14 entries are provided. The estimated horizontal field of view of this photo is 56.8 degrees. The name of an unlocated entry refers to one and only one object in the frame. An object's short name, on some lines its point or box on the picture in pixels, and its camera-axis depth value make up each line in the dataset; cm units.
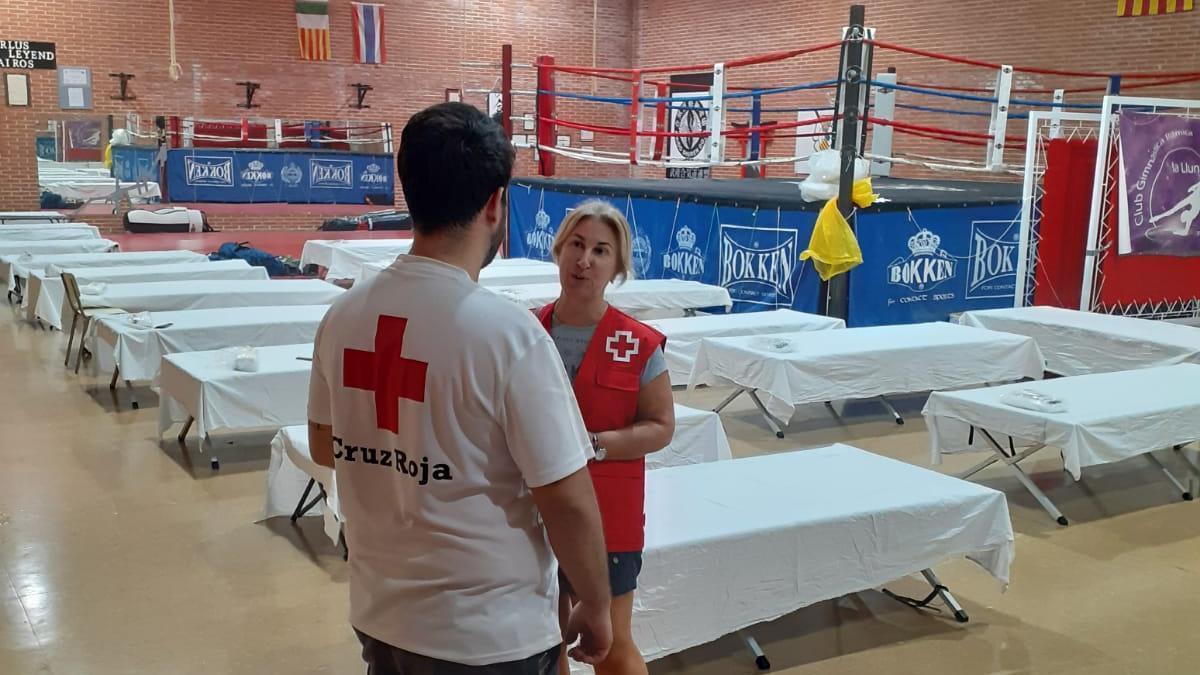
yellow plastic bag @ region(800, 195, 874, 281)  713
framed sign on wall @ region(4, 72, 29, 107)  1444
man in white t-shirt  137
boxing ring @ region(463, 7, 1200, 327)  743
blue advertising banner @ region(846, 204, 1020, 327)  772
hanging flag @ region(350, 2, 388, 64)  1648
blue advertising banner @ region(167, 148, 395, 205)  1527
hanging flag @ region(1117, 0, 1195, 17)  1096
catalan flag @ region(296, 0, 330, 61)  1620
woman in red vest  225
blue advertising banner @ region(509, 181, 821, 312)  776
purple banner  721
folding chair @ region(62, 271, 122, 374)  706
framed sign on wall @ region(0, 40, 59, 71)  1436
